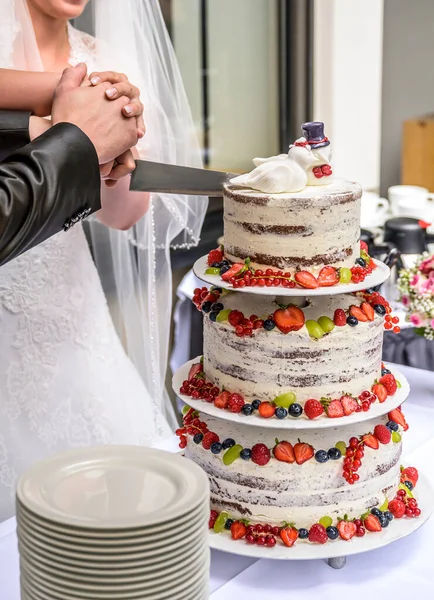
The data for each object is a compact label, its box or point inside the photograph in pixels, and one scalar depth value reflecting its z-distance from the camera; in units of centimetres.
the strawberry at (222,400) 131
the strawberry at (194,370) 143
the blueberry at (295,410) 125
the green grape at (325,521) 131
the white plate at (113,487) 84
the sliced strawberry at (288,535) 127
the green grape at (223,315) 133
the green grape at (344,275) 126
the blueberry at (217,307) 135
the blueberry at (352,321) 129
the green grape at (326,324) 127
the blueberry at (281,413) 125
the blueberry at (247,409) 128
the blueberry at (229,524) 133
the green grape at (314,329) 126
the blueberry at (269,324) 126
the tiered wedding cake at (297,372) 126
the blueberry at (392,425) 136
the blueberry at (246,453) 131
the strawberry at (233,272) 126
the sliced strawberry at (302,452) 128
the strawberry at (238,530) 129
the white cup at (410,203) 369
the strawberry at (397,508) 135
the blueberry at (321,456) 128
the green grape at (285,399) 127
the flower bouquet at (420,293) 205
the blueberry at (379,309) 135
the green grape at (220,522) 132
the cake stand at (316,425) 123
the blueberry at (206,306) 136
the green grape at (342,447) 131
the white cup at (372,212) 353
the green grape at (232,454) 132
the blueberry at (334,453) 130
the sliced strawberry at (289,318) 125
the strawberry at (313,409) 125
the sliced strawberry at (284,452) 129
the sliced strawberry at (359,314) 131
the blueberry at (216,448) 132
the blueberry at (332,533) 129
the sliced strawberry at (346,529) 129
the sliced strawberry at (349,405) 127
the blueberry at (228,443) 133
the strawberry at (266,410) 126
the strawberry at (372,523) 131
